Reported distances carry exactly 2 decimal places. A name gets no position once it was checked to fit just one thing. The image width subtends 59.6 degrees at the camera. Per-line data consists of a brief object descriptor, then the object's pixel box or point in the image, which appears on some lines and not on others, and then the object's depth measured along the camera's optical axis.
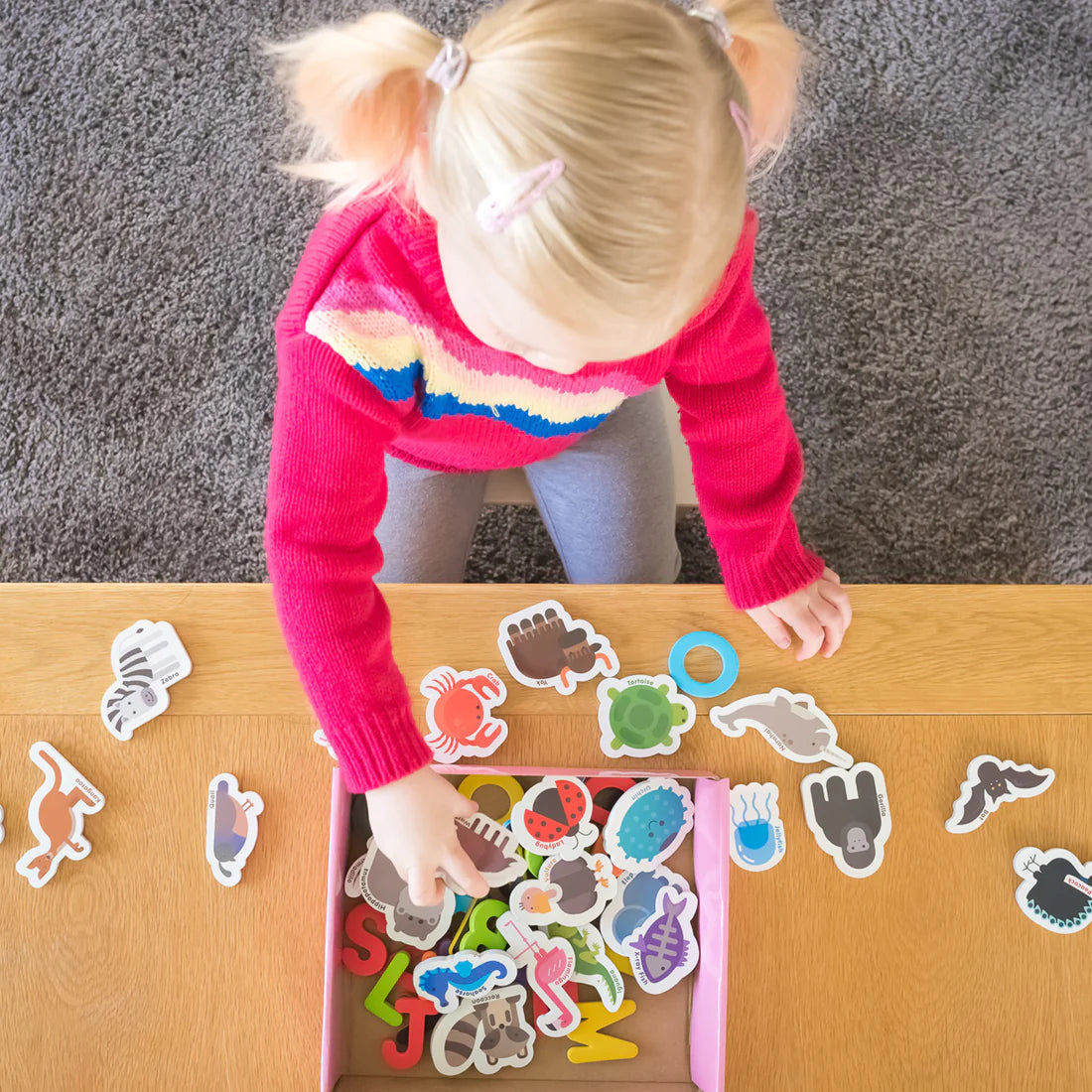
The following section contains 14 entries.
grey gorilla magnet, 0.64
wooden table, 0.61
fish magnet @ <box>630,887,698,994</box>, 0.62
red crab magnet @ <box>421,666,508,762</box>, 0.65
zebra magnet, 0.64
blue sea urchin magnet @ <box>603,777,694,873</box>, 0.63
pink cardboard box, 0.59
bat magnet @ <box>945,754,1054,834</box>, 0.64
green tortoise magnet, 0.66
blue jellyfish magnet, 0.64
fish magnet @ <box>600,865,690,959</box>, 0.62
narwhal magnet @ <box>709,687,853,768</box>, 0.65
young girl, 0.43
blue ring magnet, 0.66
